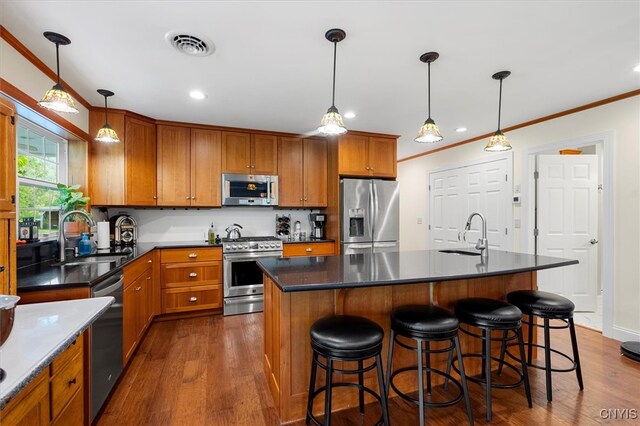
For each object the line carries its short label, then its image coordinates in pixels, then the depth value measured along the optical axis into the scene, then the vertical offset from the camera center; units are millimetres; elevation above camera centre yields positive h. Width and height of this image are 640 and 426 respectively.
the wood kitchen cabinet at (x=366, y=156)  4156 +790
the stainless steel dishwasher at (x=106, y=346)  1744 -853
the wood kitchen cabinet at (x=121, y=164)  3303 +544
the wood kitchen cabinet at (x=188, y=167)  3729 +573
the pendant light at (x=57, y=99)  1849 +696
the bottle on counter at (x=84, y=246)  2807 -318
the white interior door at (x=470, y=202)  4098 +146
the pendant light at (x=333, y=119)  1912 +615
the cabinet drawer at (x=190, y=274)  3482 -735
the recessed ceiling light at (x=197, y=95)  2826 +1121
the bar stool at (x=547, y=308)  2008 -662
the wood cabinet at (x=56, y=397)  994 -723
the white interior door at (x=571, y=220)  3742 -103
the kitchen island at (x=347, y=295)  1719 -562
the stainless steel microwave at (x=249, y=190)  3973 +294
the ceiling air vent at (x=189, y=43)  1938 +1122
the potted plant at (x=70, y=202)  2689 +89
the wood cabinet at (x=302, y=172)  4238 +569
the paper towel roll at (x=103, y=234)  3100 -232
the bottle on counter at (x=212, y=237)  3915 -332
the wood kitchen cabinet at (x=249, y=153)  3999 +789
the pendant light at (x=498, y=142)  2530 +594
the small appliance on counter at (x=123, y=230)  3623 -221
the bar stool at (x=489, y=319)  1815 -664
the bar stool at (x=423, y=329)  1643 -652
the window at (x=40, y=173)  2442 +350
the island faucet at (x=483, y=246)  2420 -276
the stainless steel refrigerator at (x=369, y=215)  4074 -46
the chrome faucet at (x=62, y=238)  2438 -214
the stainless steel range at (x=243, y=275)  3670 -778
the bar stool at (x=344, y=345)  1487 -665
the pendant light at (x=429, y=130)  2180 +612
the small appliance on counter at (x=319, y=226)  4492 -215
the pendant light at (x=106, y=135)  2656 +675
